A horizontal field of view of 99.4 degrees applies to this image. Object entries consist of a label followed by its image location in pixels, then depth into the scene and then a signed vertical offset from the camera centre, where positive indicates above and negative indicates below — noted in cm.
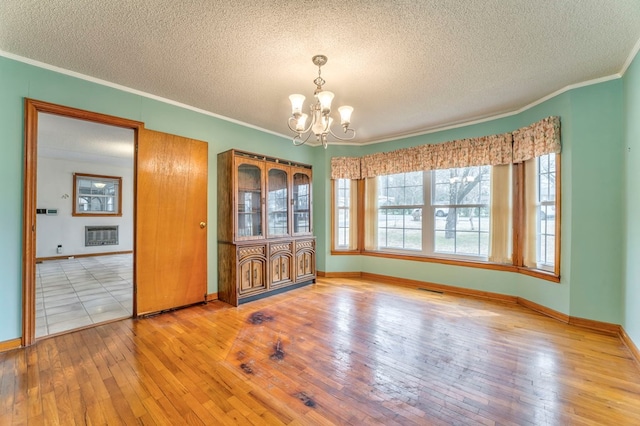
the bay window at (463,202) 335 +18
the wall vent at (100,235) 713 -64
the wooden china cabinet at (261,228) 360 -22
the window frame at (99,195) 694 +49
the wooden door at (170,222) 313 -12
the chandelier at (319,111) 229 +91
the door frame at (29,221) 243 -8
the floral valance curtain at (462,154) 319 +89
